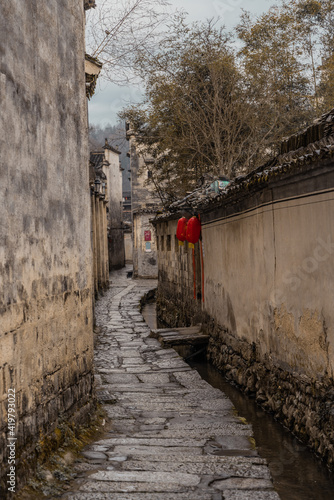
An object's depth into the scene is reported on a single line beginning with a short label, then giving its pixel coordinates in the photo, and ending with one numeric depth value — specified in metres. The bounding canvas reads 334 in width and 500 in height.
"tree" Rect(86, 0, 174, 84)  9.91
